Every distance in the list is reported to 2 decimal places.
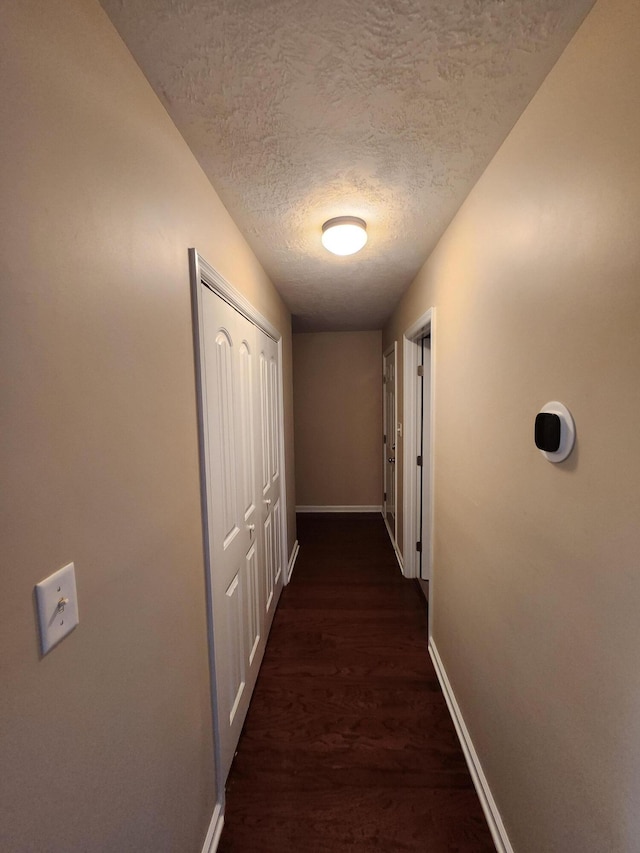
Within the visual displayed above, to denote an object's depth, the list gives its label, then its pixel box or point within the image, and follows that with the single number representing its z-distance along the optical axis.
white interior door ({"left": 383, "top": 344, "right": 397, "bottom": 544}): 3.41
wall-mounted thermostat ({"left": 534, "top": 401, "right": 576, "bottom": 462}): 0.79
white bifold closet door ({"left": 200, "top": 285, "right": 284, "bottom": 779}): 1.22
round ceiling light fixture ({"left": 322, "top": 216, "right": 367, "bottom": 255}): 1.49
